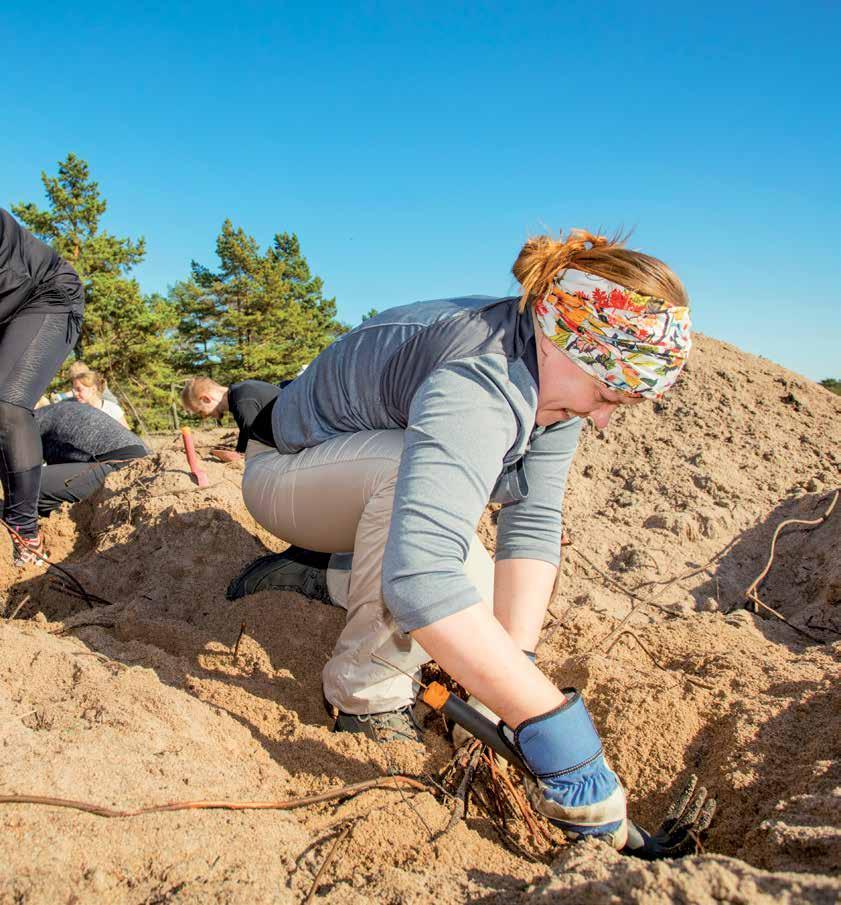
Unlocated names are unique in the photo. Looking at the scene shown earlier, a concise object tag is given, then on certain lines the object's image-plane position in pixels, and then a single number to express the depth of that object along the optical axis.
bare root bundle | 1.56
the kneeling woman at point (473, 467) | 1.40
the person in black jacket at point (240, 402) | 2.46
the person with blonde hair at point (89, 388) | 5.43
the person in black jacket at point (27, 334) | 2.88
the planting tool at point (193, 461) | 4.18
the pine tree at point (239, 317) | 22.33
